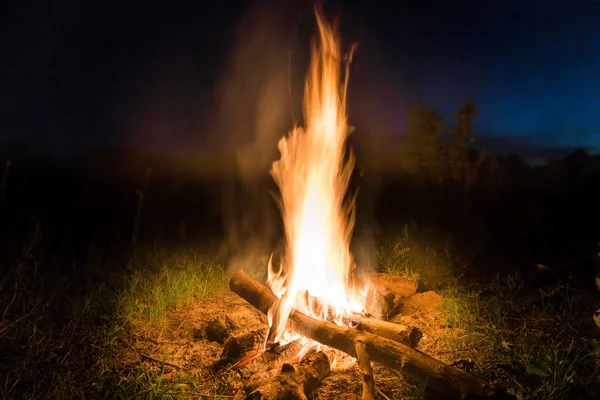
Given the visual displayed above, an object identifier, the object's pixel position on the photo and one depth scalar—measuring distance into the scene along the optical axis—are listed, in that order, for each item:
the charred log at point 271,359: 2.88
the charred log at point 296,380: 2.39
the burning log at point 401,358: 2.27
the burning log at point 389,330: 2.88
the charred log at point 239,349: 2.95
